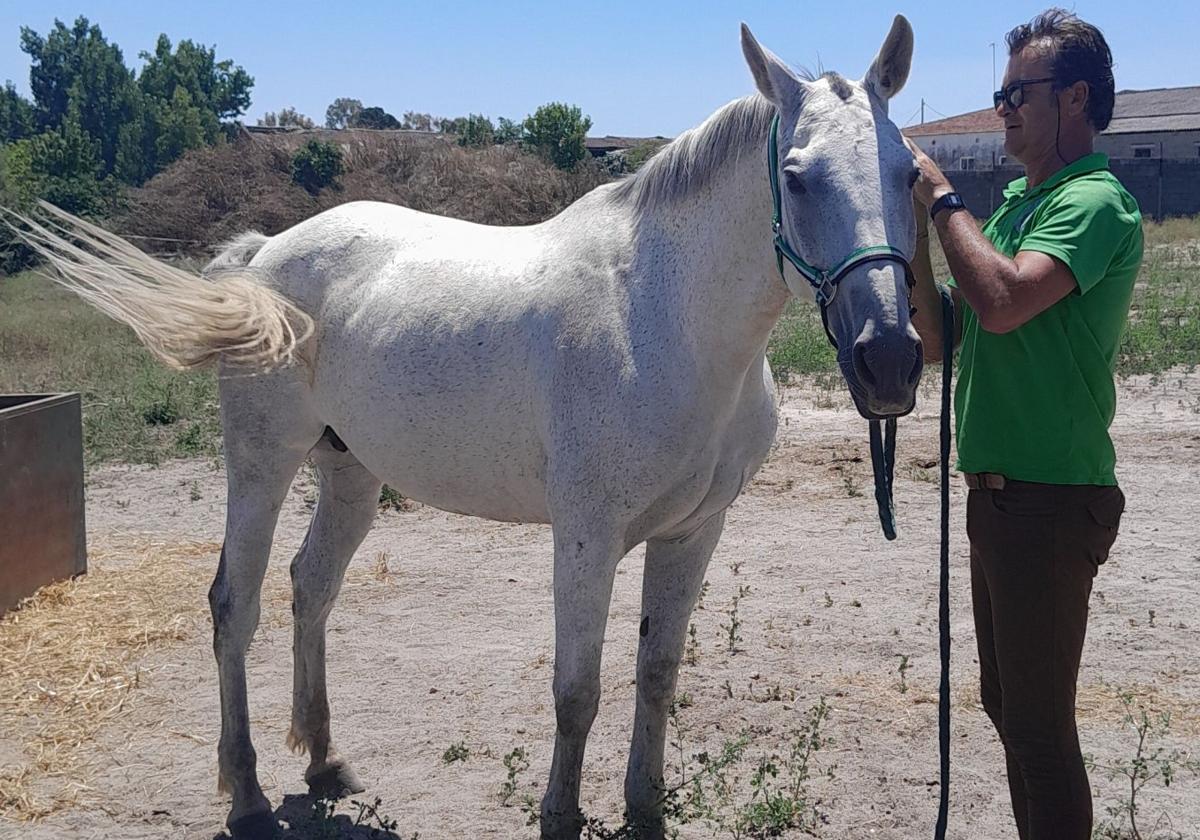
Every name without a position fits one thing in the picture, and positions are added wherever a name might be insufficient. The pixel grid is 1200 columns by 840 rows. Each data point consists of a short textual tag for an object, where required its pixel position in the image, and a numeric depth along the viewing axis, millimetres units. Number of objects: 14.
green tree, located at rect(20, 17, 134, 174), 46906
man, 2160
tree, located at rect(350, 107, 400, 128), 69931
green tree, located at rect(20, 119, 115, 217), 25703
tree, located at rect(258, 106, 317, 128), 58600
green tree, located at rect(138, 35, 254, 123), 52094
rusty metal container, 4953
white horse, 2268
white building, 37812
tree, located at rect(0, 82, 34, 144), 52844
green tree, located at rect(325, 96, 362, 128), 95438
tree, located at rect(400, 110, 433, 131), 54022
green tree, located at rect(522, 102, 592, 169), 24953
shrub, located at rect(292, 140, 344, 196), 20234
